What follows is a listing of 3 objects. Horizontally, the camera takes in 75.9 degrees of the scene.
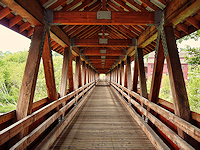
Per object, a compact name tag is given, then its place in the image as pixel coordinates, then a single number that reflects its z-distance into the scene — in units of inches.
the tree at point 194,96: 546.3
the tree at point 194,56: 248.0
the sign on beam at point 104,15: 112.6
